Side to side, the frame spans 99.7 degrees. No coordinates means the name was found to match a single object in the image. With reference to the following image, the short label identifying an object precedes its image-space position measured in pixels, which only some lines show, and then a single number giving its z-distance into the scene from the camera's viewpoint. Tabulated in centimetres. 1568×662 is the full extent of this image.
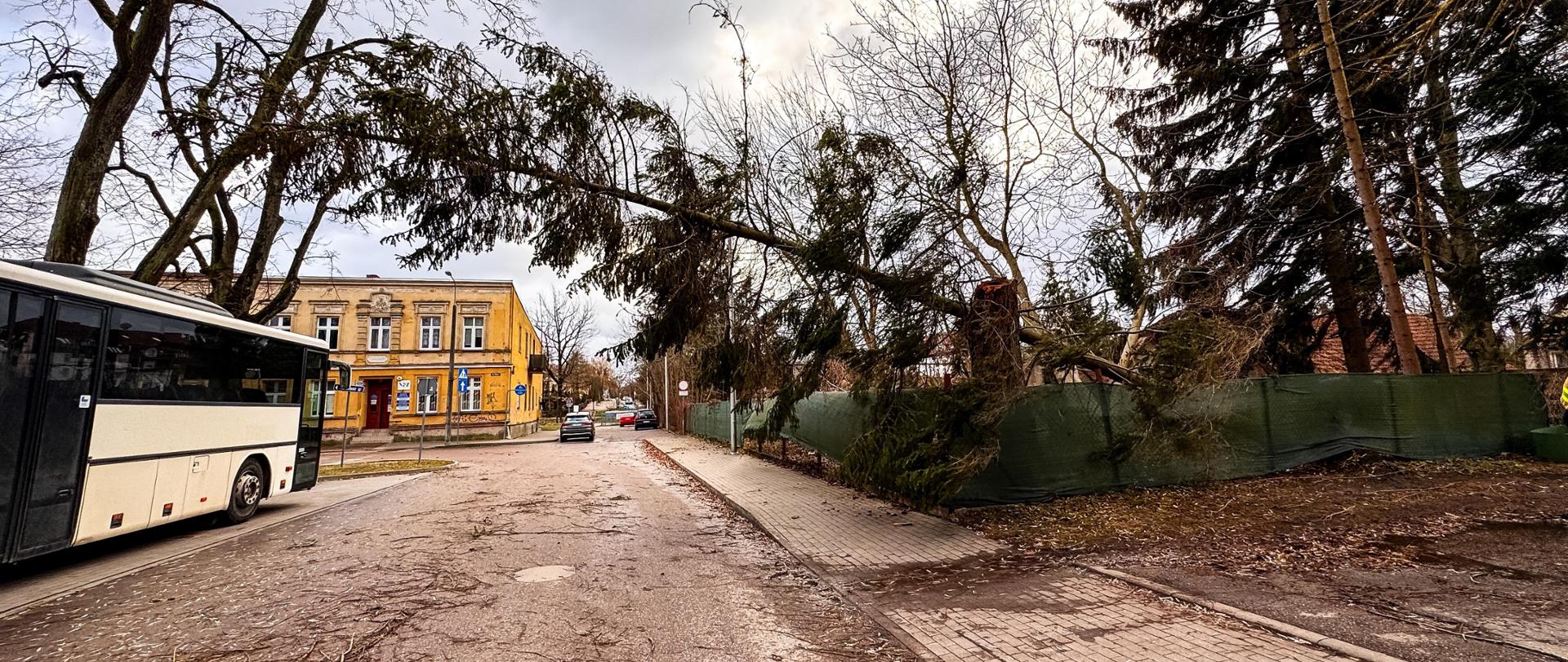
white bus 560
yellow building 3153
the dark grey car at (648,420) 4706
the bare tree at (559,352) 5819
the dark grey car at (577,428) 3031
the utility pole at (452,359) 2920
